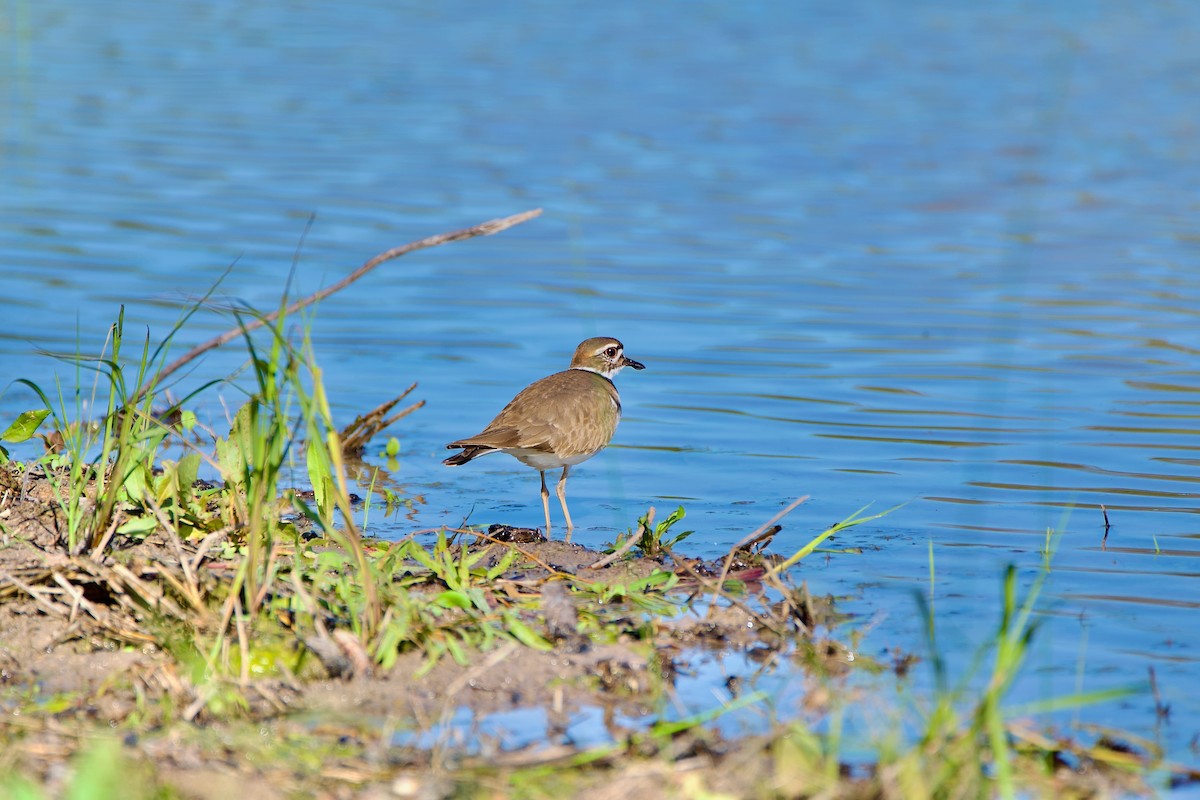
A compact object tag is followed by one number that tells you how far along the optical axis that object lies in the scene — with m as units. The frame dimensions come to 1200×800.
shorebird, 15.70
